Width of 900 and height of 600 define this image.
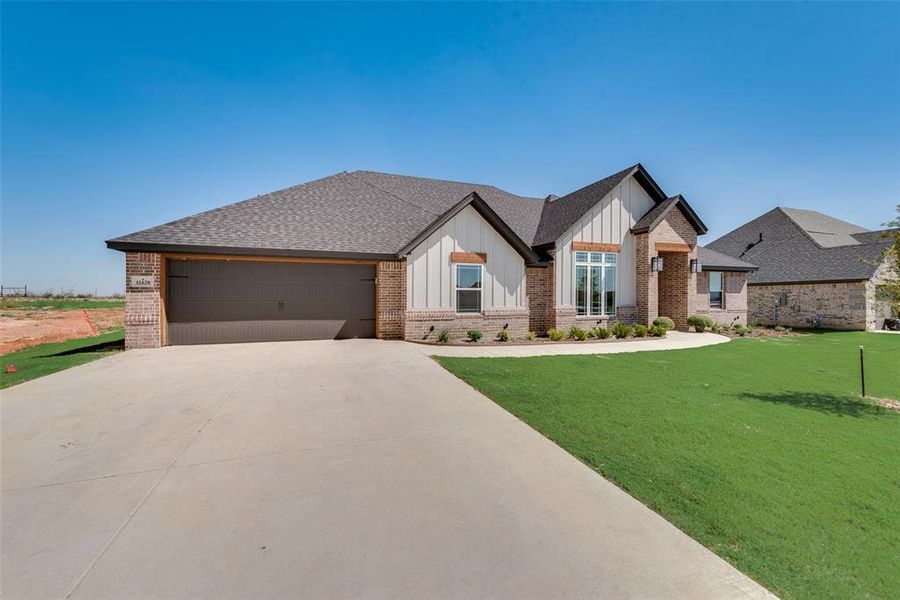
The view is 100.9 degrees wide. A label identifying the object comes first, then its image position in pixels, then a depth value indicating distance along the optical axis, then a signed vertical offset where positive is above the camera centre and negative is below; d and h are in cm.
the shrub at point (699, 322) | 1728 -106
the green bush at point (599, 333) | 1479 -135
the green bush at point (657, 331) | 1533 -131
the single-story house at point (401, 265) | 1172 +123
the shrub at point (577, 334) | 1407 -133
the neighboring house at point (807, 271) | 2073 +177
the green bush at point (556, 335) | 1385 -135
